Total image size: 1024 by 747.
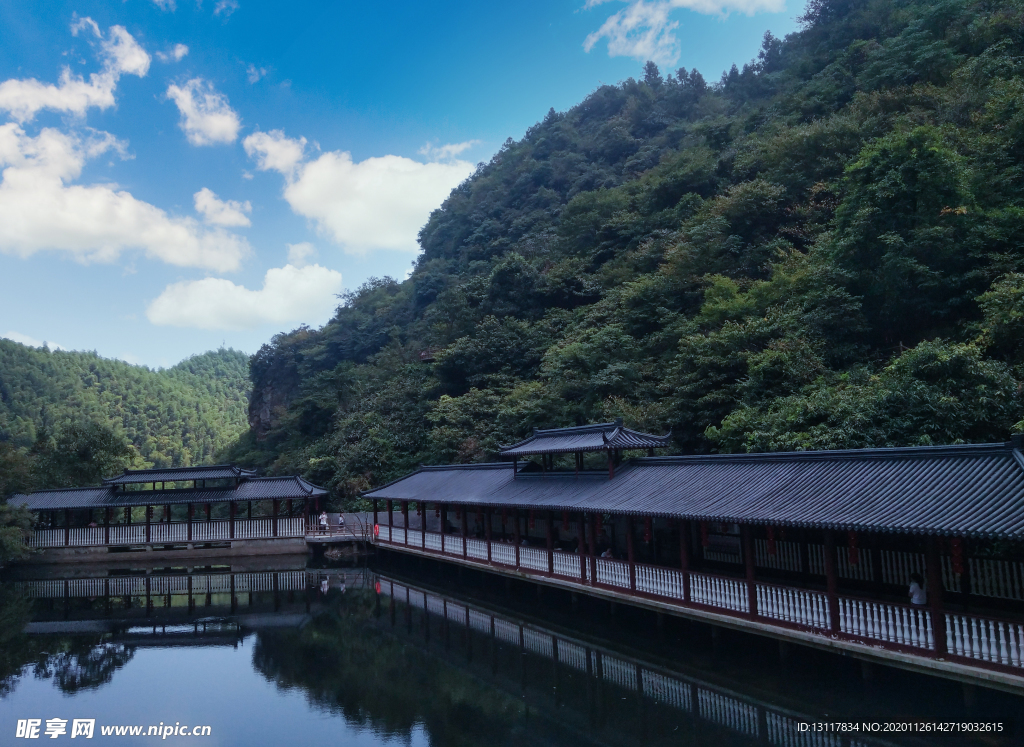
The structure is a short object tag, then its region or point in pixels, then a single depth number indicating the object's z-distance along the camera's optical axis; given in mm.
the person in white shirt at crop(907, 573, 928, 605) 10516
